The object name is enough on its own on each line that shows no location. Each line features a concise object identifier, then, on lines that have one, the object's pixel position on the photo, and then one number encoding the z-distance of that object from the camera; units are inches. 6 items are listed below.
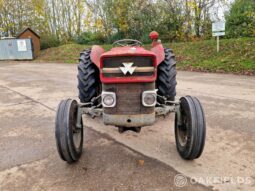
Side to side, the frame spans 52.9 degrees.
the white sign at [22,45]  745.9
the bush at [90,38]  776.3
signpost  421.3
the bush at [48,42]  842.6
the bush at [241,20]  486.6
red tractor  100.3
